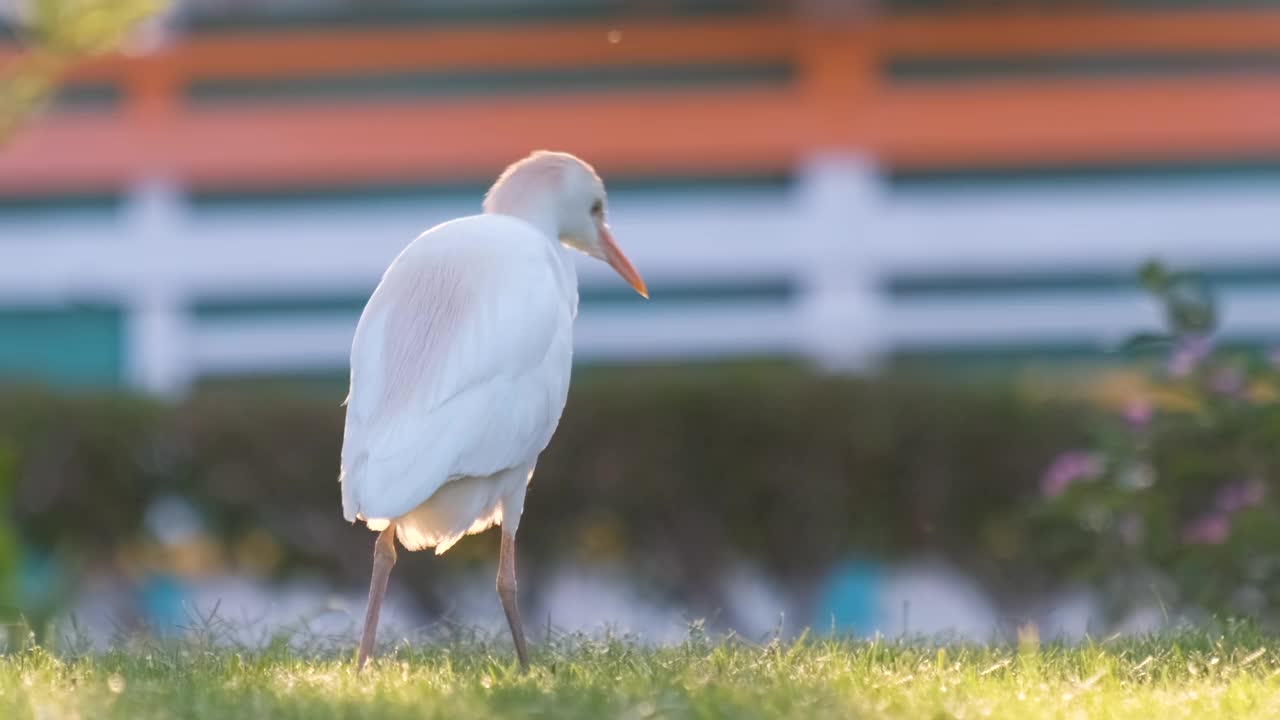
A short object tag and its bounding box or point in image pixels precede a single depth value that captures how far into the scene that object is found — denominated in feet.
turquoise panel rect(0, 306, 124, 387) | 106.52
